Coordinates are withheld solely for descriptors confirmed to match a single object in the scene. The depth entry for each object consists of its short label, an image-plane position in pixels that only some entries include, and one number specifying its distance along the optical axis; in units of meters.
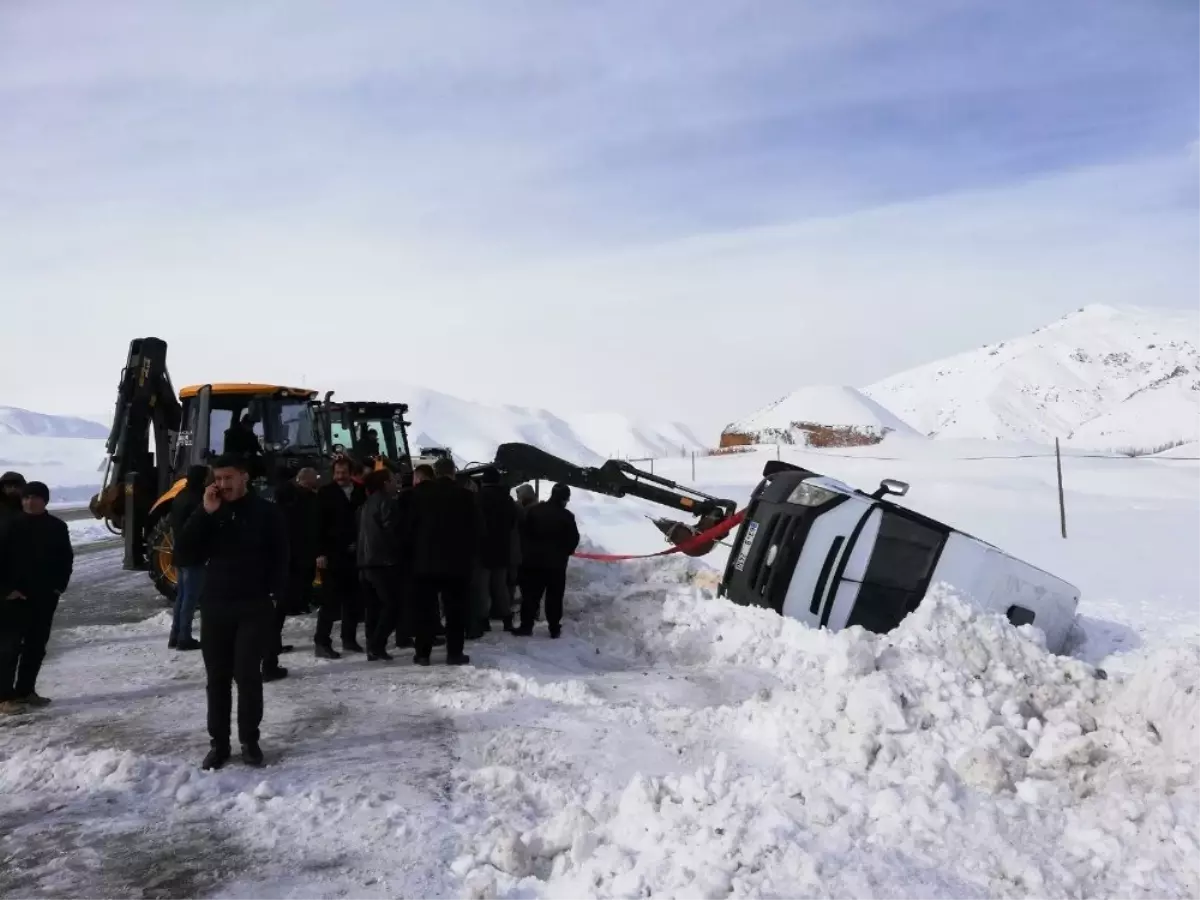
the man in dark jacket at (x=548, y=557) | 8.79
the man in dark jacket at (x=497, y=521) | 8.84
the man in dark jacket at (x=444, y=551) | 7.50
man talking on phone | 5.14
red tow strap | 9.77
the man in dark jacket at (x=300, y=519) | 7.68
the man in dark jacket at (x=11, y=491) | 6.93
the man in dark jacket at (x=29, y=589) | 6.26
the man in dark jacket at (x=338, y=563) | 7.86
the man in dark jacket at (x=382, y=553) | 7.62
